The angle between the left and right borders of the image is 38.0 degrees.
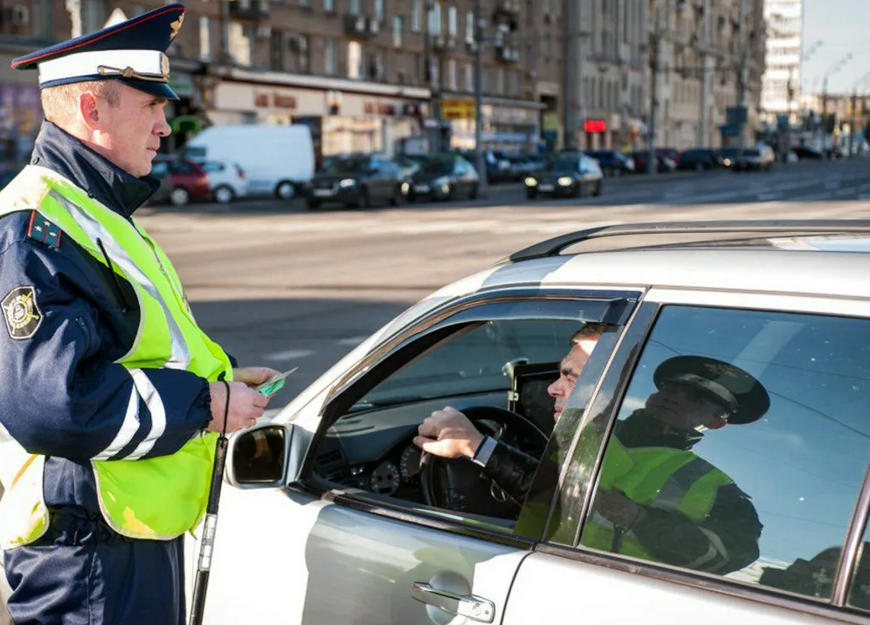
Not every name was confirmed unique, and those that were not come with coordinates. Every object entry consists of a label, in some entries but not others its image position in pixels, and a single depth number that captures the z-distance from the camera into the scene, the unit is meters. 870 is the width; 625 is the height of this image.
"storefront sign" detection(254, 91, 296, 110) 47.50
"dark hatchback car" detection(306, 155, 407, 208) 33.50
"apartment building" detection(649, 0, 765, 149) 96.00
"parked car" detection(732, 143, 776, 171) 71.31
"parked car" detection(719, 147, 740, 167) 72.25
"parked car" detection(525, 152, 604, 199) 37.62
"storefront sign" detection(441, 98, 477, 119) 58.19
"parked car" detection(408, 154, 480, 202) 37.19
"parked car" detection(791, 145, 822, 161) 108.56
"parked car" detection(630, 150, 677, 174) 70.12
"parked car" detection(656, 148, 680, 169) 74.12
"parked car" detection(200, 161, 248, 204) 37.22
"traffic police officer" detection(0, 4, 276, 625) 2.18
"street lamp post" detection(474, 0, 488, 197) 44.22
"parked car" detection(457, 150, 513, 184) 53.00
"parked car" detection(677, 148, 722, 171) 75.69
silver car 1.99
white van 39.38
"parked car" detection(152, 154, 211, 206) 36.16
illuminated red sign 78.69
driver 2.83
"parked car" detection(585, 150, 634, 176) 64.56
